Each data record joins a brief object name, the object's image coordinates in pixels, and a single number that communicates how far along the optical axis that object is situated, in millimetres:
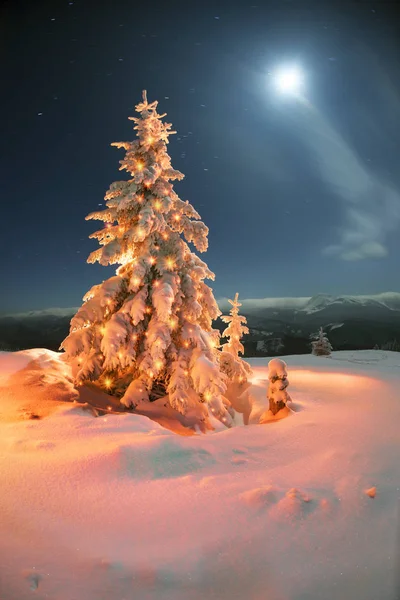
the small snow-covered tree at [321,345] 28219
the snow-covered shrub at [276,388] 10266
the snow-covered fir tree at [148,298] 9703
